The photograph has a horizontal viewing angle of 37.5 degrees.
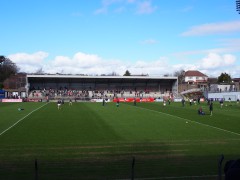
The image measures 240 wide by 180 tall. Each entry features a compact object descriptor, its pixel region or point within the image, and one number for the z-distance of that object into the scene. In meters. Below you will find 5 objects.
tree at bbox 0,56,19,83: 133.50
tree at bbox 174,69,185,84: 164.19
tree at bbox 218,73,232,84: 140.12
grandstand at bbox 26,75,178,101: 98.31
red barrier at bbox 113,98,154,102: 87.25
